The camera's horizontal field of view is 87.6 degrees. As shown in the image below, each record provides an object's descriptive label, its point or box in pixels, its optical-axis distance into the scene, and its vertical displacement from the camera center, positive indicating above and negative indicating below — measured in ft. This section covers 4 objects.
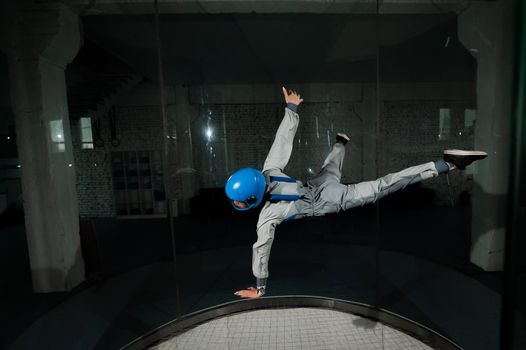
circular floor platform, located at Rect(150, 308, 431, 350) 8.14 -6.02
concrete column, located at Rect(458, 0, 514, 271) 10.89 +1.00
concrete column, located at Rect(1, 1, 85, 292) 10.57 +0.80
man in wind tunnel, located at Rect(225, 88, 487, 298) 5.90 -1.05
